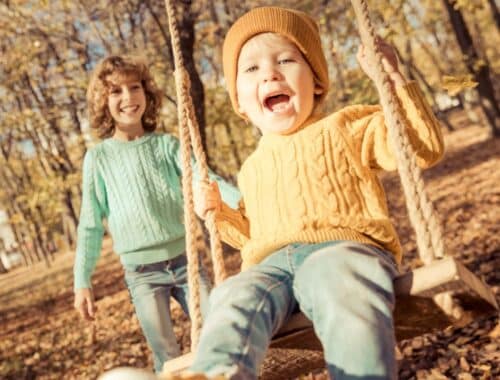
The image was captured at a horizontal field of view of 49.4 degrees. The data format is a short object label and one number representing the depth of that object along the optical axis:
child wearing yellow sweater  1.47
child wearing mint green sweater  2.95
